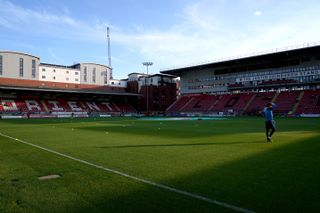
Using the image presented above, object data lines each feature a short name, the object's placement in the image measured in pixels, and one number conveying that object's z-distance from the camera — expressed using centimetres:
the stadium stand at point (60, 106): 6444
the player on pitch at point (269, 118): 1404
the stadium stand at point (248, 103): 5638
